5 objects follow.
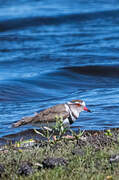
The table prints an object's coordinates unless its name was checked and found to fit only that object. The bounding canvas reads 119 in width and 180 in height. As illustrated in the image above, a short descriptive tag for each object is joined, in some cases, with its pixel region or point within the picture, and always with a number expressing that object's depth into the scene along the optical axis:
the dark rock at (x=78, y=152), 11.00
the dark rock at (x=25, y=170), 9.99
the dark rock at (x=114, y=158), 10.19
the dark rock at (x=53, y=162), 10.27
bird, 13.88
